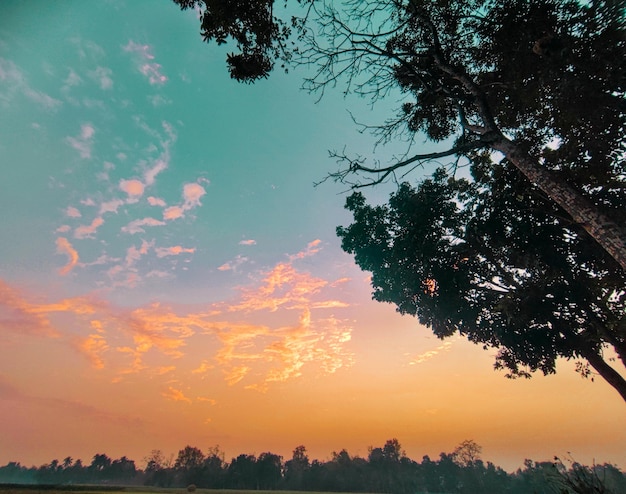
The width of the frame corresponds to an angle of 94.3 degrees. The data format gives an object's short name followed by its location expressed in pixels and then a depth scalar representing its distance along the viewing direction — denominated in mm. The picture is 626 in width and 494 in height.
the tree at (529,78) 9070
